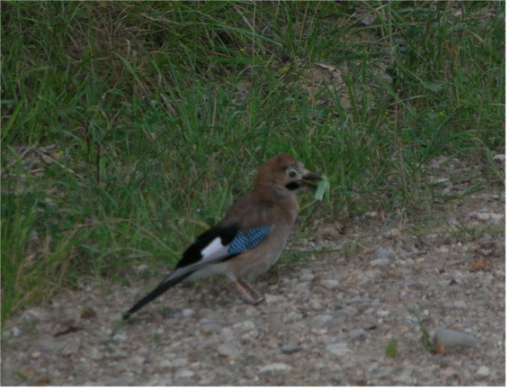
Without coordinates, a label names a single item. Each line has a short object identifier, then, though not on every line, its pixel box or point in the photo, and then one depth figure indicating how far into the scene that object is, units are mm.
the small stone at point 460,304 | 9766
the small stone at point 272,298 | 9992
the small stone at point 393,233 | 11456
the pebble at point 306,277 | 10430
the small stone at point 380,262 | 10742
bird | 9500
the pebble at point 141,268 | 10305
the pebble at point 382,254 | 10930
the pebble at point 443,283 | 10250
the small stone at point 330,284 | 10219
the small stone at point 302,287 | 10164
